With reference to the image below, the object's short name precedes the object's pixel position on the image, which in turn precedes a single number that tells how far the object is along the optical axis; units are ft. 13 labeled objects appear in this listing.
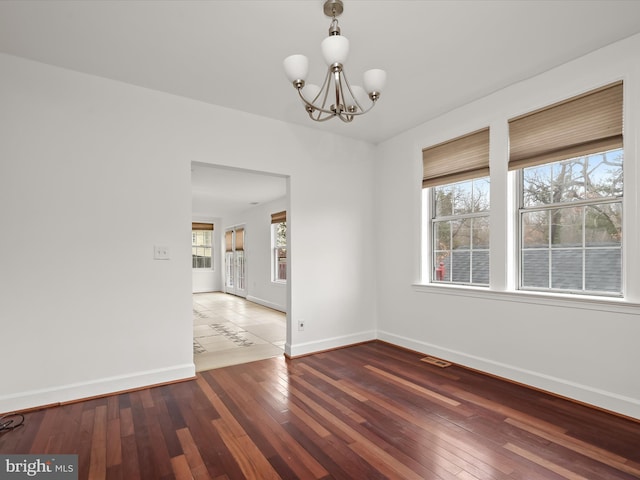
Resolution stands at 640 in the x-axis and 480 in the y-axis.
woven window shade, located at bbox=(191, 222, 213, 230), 34.83
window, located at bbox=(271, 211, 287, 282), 24.45
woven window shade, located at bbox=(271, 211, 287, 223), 23.59
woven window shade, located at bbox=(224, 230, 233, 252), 33.65
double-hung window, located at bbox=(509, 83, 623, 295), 8.40
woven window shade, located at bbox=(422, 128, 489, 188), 11.12
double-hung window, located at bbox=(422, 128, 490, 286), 11.29
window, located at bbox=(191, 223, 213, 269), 35.12
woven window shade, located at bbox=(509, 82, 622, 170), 8.26
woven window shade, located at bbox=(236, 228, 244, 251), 31.11
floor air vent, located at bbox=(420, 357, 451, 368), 11.48
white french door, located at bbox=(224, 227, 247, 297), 30.96
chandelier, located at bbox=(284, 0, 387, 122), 5.88
